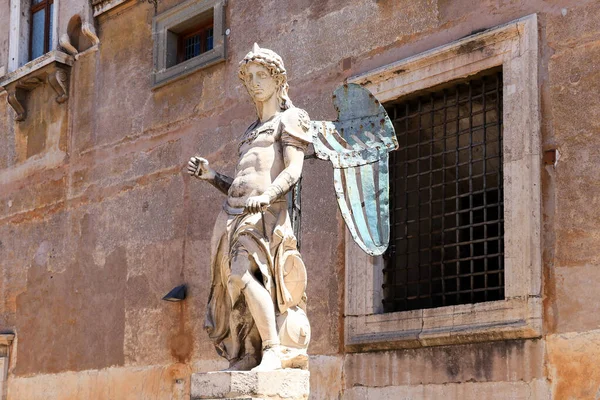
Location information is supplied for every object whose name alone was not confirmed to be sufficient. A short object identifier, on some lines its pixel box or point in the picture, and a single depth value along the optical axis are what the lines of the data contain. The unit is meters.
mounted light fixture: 11.55
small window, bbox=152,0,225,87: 11.95
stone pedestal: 6.43
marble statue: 6.72
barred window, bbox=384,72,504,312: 9.05
